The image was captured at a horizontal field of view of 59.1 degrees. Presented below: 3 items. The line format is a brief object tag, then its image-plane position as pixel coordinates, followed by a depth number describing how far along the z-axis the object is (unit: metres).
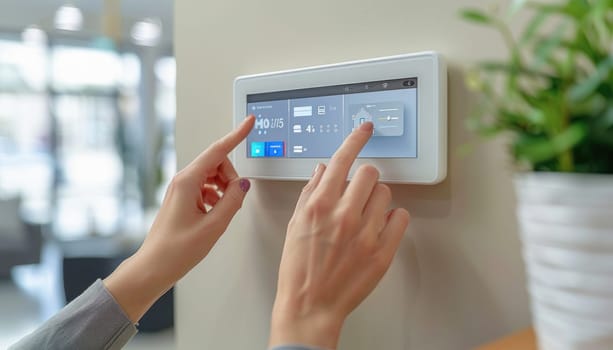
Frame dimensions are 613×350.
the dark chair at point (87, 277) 3.08
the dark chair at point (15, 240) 4.54
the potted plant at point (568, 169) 0.29
